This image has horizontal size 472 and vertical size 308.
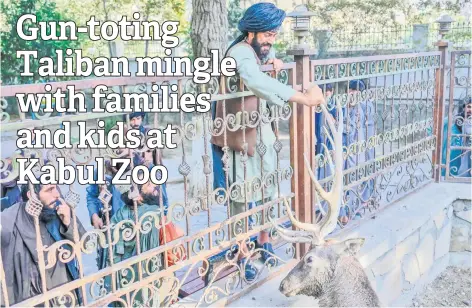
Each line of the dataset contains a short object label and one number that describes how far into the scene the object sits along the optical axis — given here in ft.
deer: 9.09
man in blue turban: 9.36
